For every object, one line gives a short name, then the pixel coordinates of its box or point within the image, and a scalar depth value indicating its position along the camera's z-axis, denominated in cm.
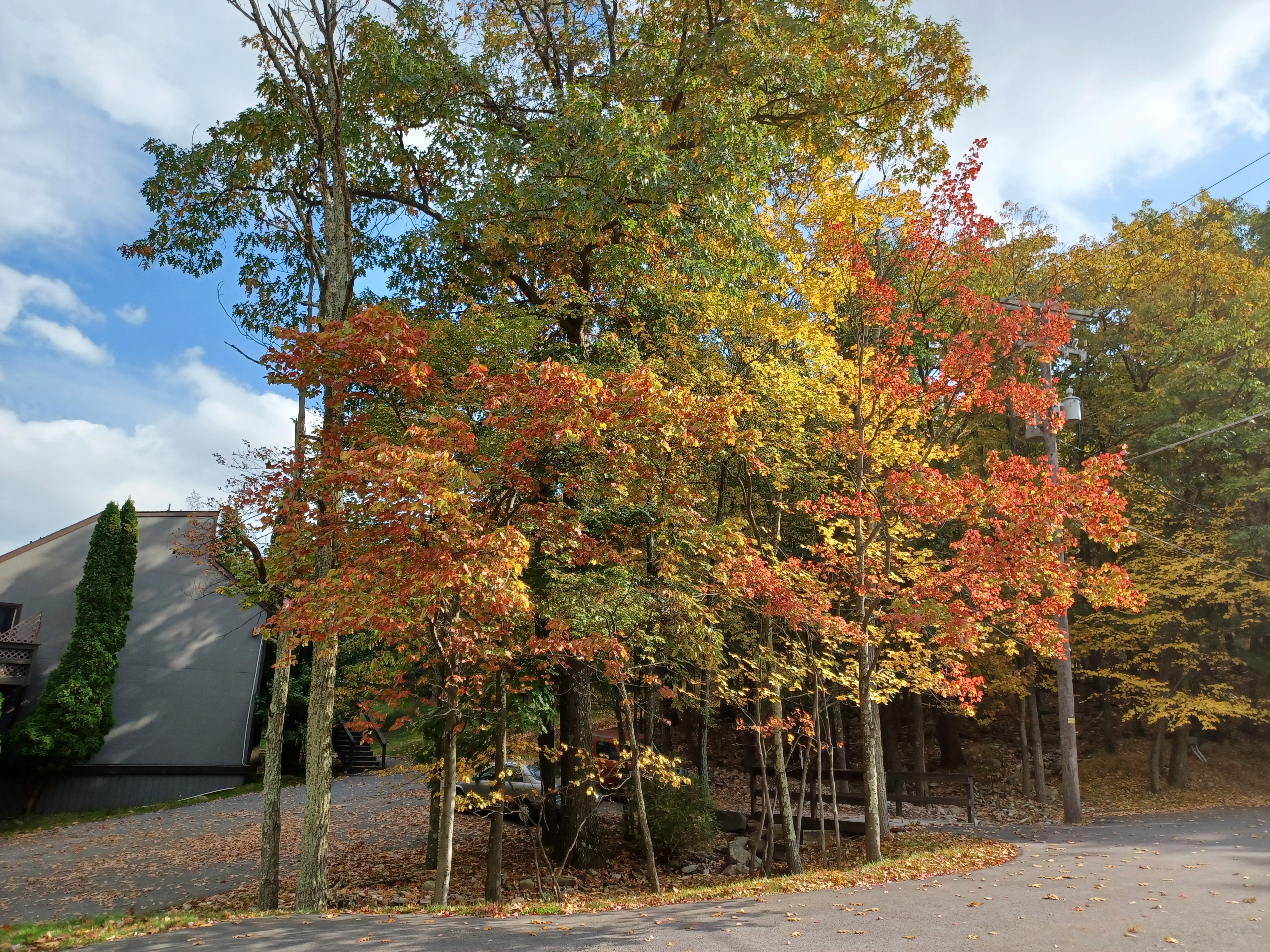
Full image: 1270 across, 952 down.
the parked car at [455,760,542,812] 1291
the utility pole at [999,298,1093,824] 1414
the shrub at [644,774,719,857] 1216
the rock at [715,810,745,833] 1447
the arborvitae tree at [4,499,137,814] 1962
